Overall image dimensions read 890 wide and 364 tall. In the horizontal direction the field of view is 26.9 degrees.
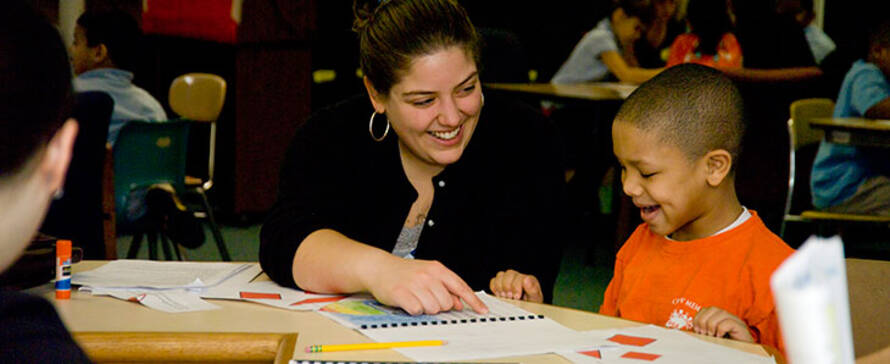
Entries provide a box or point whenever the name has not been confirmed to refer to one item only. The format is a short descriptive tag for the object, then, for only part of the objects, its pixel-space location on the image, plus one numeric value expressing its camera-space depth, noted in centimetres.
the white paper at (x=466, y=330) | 255
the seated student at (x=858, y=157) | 549
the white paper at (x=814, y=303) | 109
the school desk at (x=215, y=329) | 259
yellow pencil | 253
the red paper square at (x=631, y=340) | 261
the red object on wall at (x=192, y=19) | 802
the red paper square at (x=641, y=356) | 253
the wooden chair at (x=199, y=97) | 645
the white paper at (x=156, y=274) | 290
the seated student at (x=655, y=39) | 861
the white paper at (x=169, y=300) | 277
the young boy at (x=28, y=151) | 175
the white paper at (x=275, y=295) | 280
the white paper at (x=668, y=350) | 253
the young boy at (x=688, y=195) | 295
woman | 309
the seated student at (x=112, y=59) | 575
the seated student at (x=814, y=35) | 931
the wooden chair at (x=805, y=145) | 539
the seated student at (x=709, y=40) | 715
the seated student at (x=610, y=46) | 802
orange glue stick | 281
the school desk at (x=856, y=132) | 475
